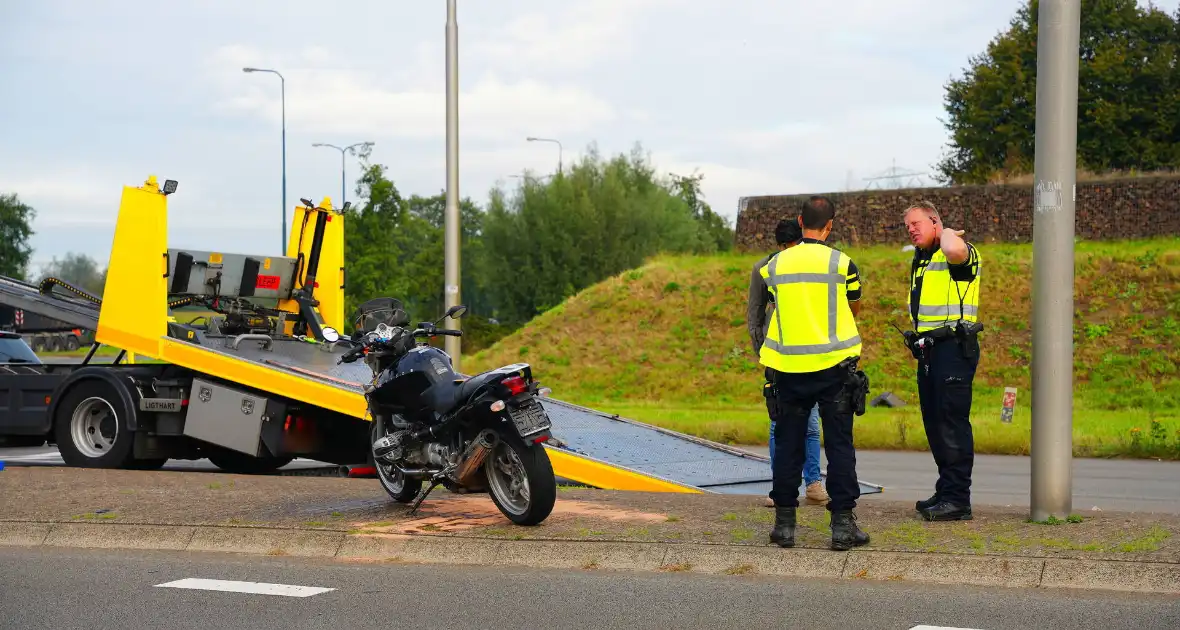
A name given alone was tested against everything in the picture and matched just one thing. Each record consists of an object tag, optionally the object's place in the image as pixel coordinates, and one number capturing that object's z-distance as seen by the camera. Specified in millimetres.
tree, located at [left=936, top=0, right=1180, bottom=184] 46594
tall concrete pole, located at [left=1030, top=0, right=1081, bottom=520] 7789
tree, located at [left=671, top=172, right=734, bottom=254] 84062
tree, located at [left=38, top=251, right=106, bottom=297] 100006
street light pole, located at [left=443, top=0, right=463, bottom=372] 18656
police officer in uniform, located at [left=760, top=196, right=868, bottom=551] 7332
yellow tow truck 12344
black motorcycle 8195
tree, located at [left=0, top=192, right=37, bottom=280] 88688
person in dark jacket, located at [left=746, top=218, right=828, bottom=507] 9289
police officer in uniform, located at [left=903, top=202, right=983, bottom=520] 8109
